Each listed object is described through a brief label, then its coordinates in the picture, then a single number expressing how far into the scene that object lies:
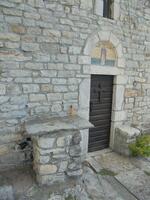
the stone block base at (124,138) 3.66
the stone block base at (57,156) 2.46
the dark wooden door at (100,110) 3.72
